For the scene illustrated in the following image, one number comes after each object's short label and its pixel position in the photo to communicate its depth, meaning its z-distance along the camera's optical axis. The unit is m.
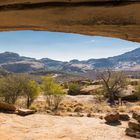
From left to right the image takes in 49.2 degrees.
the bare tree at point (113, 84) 26.62
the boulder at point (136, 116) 11.75
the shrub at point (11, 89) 20.61
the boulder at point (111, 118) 13.28
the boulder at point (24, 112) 14.59
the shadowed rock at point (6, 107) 15.34
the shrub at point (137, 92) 25.04
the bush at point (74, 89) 30.73
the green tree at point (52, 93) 20.76
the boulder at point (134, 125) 11.21
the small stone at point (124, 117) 14.16
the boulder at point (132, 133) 10.71
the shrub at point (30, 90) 21.23
